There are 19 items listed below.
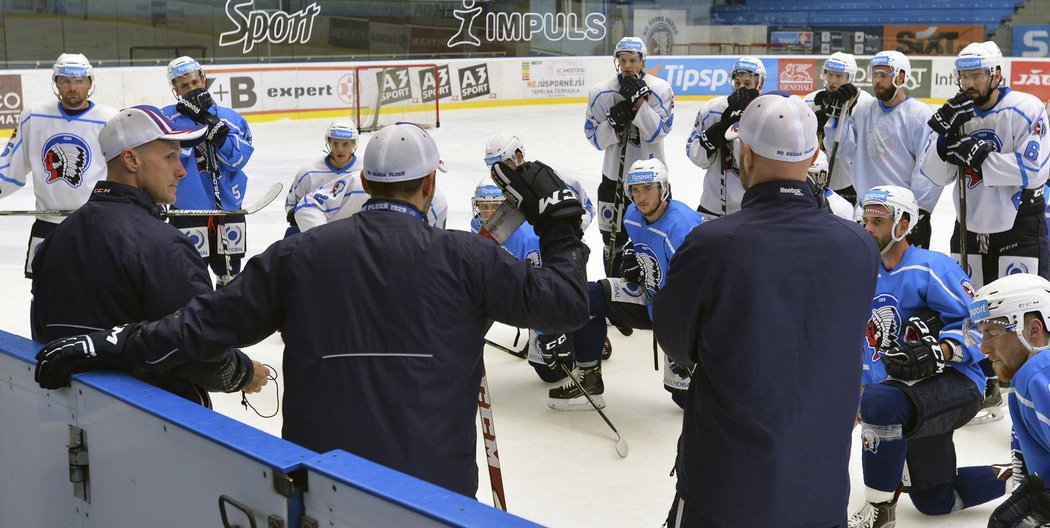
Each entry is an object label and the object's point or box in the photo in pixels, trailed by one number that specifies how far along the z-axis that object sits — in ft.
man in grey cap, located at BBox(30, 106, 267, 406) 8.35
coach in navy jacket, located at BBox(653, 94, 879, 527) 7.18
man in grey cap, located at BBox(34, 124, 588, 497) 7.18
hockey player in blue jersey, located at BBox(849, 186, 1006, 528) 11.91
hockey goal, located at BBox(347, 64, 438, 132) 50.44
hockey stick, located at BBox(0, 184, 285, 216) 17.47
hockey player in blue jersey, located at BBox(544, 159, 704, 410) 16.83
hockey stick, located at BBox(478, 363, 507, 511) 9.77
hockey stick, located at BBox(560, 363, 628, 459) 14.84
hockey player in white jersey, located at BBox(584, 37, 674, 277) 22.97
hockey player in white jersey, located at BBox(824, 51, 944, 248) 21.57
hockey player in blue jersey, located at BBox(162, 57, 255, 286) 19.74
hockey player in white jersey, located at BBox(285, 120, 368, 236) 19.79
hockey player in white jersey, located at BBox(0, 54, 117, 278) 18.03
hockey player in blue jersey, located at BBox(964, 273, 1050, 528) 9.10
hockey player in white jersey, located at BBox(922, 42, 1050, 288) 18.72
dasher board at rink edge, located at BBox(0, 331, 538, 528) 6.15
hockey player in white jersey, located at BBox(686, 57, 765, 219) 21.20
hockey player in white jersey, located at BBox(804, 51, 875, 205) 22.80
